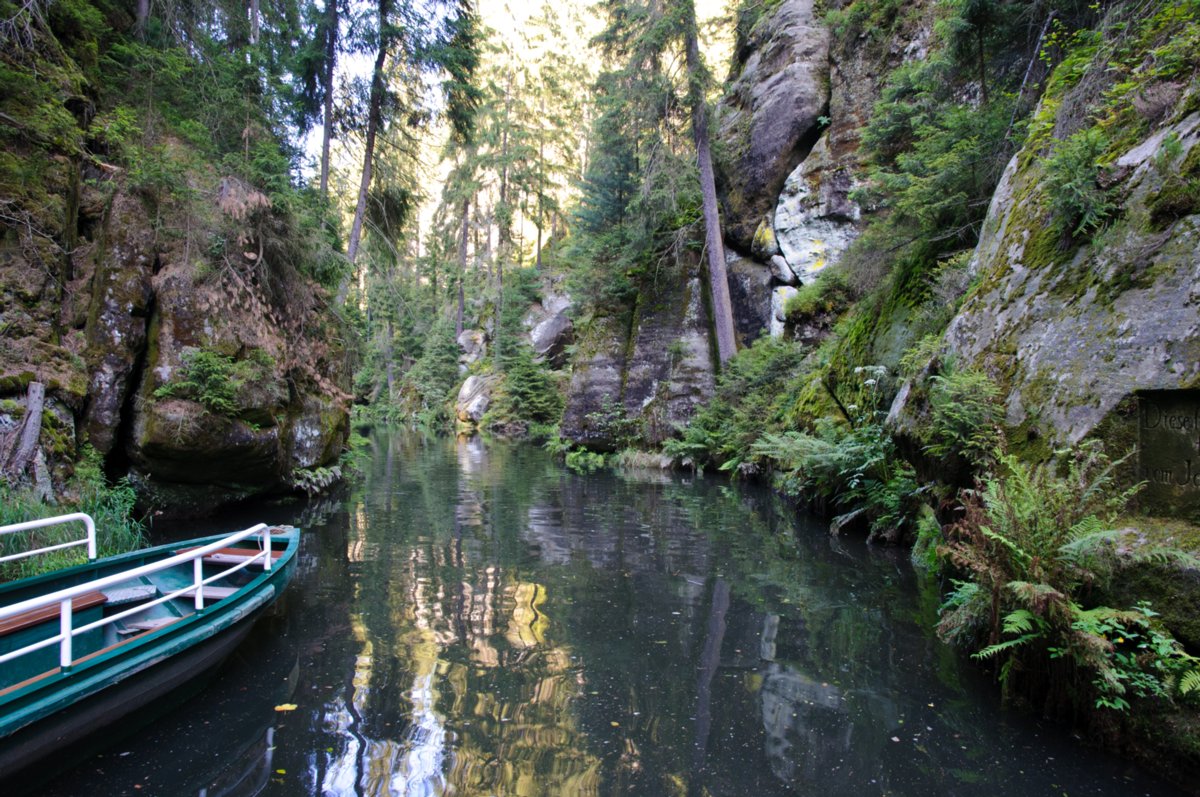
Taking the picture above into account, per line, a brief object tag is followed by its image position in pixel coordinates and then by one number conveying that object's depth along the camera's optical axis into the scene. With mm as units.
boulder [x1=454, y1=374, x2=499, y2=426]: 35656
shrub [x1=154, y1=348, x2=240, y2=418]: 8875
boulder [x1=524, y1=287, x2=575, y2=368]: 36031
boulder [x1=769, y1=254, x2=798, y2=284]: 17906
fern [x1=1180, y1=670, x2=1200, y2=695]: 2977
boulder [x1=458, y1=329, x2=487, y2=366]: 41969
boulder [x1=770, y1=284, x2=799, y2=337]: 17125
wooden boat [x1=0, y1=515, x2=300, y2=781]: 3199
